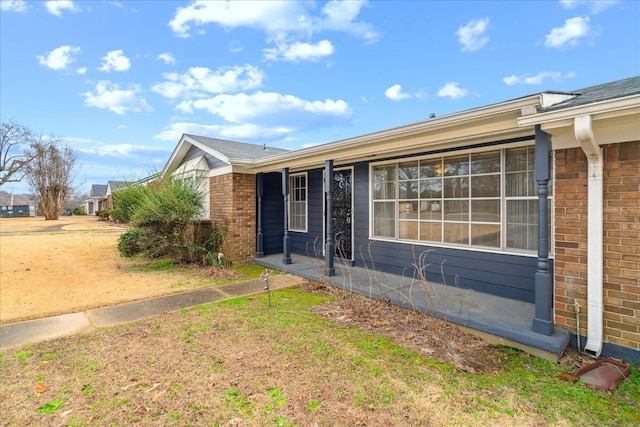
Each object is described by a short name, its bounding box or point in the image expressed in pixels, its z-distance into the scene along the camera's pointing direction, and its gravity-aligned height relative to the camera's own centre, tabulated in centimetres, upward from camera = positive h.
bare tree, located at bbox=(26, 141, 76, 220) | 2977 +369
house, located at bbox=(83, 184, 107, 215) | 4366 +181
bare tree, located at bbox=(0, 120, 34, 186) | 3169 +713
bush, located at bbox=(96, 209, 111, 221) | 2882 -32
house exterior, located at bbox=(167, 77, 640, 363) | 311 +7
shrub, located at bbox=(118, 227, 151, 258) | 890 -92
